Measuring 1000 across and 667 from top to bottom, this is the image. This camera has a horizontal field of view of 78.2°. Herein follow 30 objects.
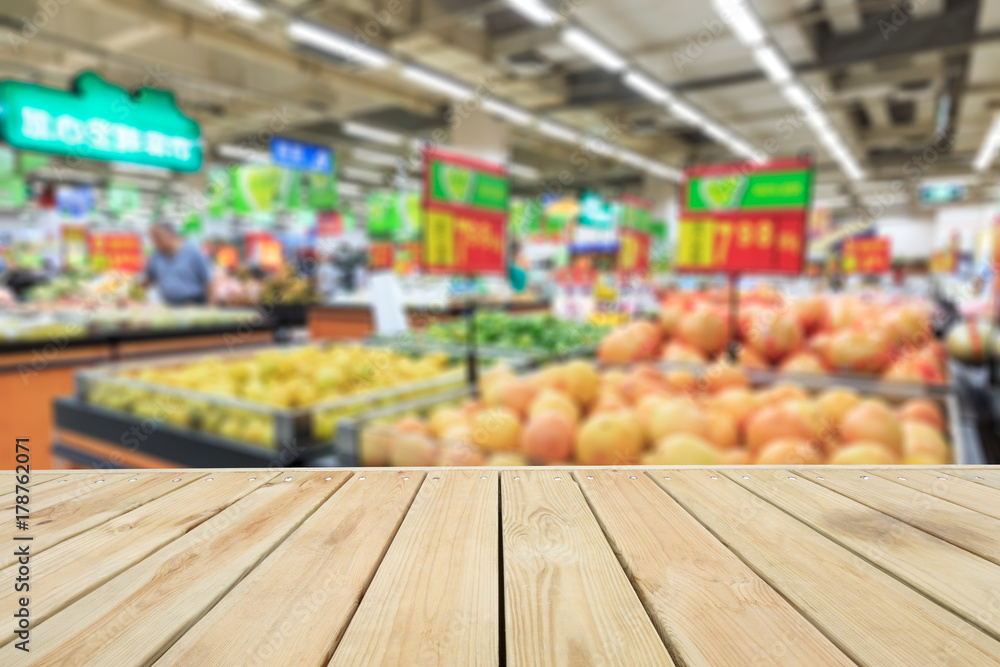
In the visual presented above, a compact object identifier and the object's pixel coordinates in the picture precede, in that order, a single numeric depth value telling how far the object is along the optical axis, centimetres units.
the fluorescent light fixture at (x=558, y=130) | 1055
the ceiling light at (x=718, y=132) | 1078
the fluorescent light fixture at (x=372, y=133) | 1098
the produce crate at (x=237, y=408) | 223
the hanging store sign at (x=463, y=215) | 264
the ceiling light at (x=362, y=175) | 1631
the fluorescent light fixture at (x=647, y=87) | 805
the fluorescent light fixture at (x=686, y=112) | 947
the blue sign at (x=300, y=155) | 858
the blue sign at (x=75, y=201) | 1518
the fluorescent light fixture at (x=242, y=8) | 551
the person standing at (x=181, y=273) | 638
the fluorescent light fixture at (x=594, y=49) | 646
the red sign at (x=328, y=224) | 1689
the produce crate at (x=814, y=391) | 167
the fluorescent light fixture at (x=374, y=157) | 1415
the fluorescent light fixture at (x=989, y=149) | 1085
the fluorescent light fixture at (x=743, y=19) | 564
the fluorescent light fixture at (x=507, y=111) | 914
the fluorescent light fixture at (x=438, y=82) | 754
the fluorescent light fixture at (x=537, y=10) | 572
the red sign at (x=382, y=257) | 1309
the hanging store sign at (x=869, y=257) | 850
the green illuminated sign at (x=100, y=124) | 414
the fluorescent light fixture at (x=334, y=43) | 606
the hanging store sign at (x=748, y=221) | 272
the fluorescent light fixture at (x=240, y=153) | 1302
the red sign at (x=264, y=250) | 1737
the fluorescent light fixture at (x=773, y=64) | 704
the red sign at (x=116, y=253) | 1361
